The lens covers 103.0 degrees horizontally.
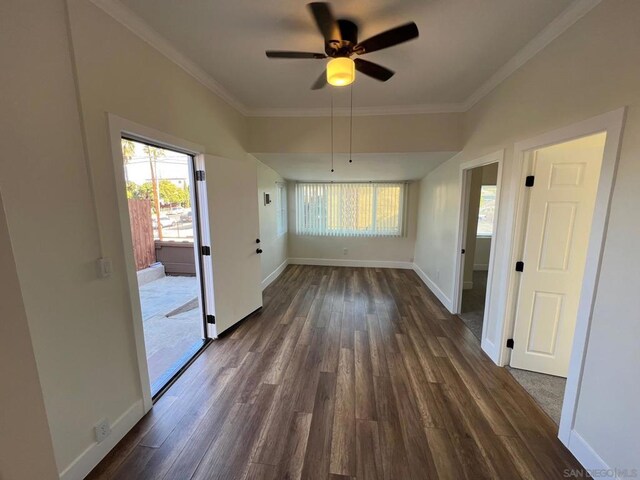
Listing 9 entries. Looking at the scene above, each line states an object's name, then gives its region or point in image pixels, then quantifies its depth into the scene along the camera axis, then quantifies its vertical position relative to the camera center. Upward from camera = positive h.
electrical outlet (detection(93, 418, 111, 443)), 1.51 -1.34
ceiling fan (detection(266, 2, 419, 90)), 1.40 +1.00
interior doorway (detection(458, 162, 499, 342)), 3.29 -0.77
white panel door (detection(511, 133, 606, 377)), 1.96 -0.37
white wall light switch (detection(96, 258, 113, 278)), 1.50 -0.36
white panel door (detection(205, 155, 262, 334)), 2.71 -0.35
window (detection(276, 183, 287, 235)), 5.27 +0.01
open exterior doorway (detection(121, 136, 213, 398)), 2.59 -1.01
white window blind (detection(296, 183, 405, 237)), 5.81 -0.06
